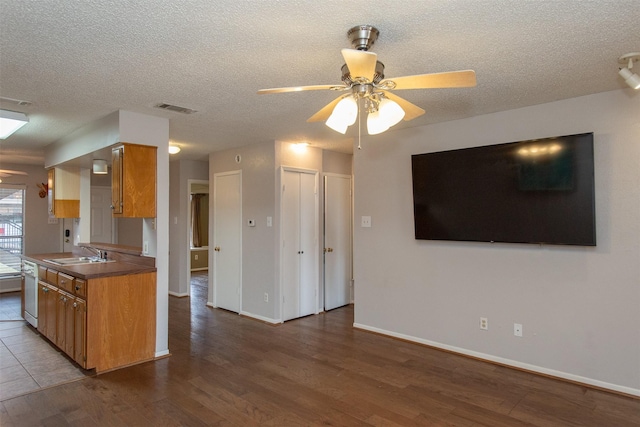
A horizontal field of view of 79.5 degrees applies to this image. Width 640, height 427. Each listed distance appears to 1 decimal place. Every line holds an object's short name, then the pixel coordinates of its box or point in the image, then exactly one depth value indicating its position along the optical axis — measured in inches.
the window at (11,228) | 268.5
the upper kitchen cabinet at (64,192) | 200.4
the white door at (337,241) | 223.9
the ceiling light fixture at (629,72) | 94.3
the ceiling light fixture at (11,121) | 137.9
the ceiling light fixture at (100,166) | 180.5
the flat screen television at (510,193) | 123.4
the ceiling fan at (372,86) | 73.7
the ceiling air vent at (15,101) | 126.5
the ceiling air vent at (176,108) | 135.7
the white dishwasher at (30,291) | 177.1
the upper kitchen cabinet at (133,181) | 143.3
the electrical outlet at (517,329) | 138.3
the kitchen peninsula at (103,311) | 133.0
